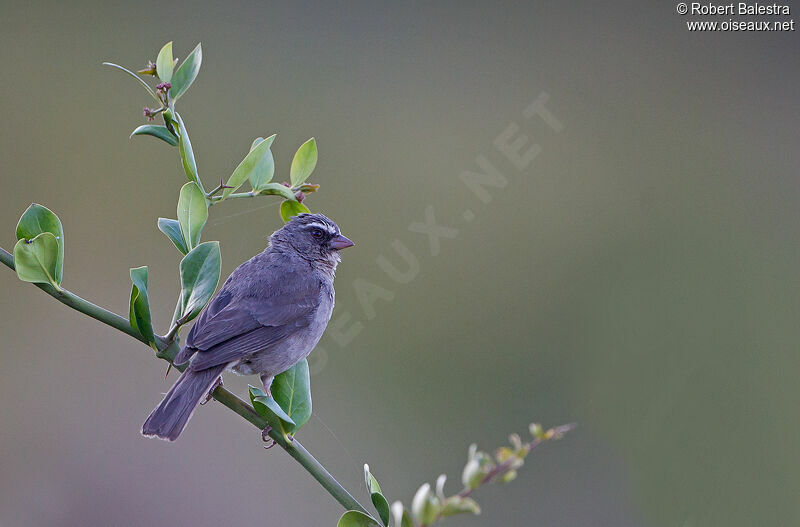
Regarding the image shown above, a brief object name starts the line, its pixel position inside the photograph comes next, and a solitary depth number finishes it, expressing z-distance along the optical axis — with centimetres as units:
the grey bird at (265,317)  542
